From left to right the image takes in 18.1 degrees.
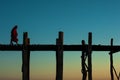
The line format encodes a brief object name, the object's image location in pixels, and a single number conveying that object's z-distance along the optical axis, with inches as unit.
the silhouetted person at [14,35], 811.6
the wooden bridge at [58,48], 766.5
